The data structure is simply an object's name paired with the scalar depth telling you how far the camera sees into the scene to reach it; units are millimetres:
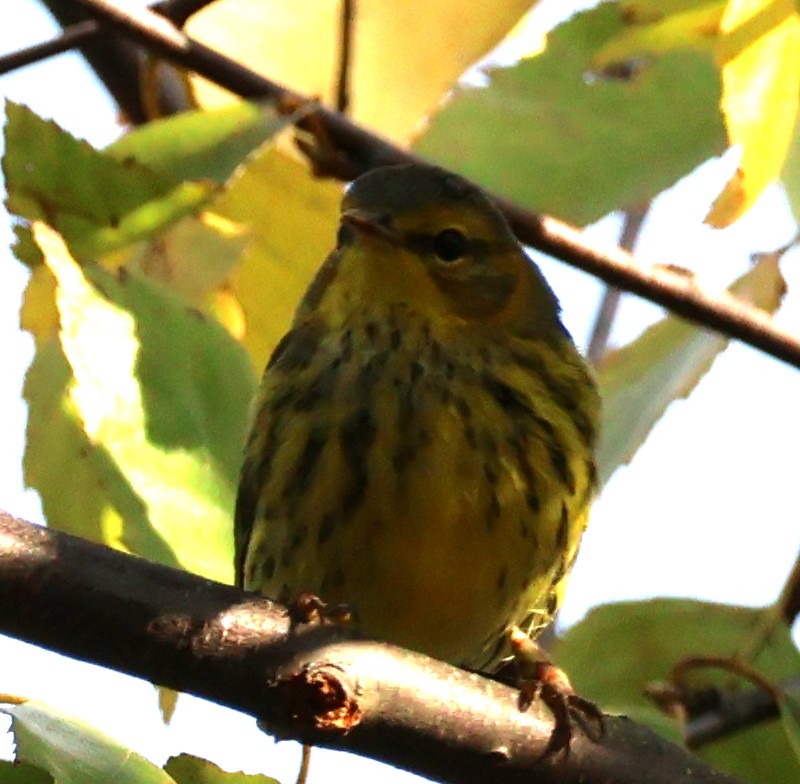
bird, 4680
